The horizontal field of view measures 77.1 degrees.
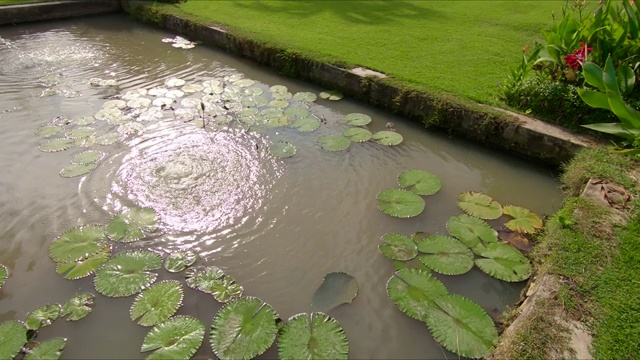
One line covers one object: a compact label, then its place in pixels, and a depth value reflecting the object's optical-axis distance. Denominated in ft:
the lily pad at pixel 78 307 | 7.26
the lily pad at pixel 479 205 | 9.59
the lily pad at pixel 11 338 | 6.61
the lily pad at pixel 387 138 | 12.32
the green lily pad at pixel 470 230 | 8.81
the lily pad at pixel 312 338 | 6.61
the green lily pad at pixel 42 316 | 7.09
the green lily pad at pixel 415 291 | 7.36
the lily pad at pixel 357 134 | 12.50
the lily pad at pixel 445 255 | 8.18
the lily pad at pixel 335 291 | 7.57
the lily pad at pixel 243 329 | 6.68
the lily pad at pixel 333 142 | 12.03
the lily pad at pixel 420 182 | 10.36
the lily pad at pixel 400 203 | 9.61
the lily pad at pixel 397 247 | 8.52
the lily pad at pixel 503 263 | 8.00
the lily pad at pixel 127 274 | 7.70
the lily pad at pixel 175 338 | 6.60
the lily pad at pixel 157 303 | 7.19
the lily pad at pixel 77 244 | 8.35
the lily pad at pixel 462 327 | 6.68
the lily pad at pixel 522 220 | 9.09
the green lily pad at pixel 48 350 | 6.58
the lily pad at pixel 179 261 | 8.20
